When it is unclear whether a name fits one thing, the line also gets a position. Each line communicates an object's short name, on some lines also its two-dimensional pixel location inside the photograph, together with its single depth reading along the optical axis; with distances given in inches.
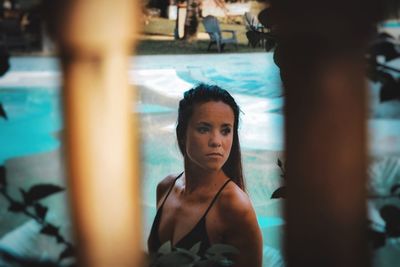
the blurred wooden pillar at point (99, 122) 37.4
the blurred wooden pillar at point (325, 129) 34.9
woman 67.7
